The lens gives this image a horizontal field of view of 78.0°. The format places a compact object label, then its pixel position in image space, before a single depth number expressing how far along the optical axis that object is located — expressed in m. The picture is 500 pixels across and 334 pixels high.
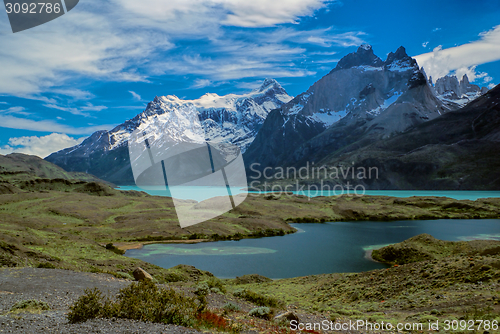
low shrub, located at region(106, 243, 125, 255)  41.74
